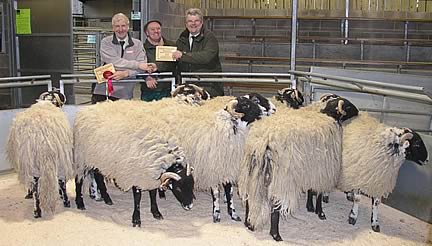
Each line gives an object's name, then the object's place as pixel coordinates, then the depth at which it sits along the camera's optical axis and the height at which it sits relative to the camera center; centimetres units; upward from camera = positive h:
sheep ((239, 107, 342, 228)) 353 -71
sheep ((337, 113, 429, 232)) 376 -71
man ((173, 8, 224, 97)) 529 +22
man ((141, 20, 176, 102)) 550 -1
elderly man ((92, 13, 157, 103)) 515 +14
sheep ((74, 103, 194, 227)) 372 -71
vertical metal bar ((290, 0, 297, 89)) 604 +39
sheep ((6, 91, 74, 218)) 392 -71
